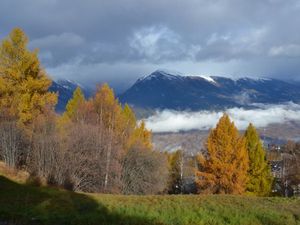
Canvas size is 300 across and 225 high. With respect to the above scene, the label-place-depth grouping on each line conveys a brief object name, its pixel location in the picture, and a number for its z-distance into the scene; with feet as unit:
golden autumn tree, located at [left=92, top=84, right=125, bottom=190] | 178.20
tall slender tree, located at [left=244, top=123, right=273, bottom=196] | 192.13
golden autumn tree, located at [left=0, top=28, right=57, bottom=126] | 146.72
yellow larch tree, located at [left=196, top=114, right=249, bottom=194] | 174.40
